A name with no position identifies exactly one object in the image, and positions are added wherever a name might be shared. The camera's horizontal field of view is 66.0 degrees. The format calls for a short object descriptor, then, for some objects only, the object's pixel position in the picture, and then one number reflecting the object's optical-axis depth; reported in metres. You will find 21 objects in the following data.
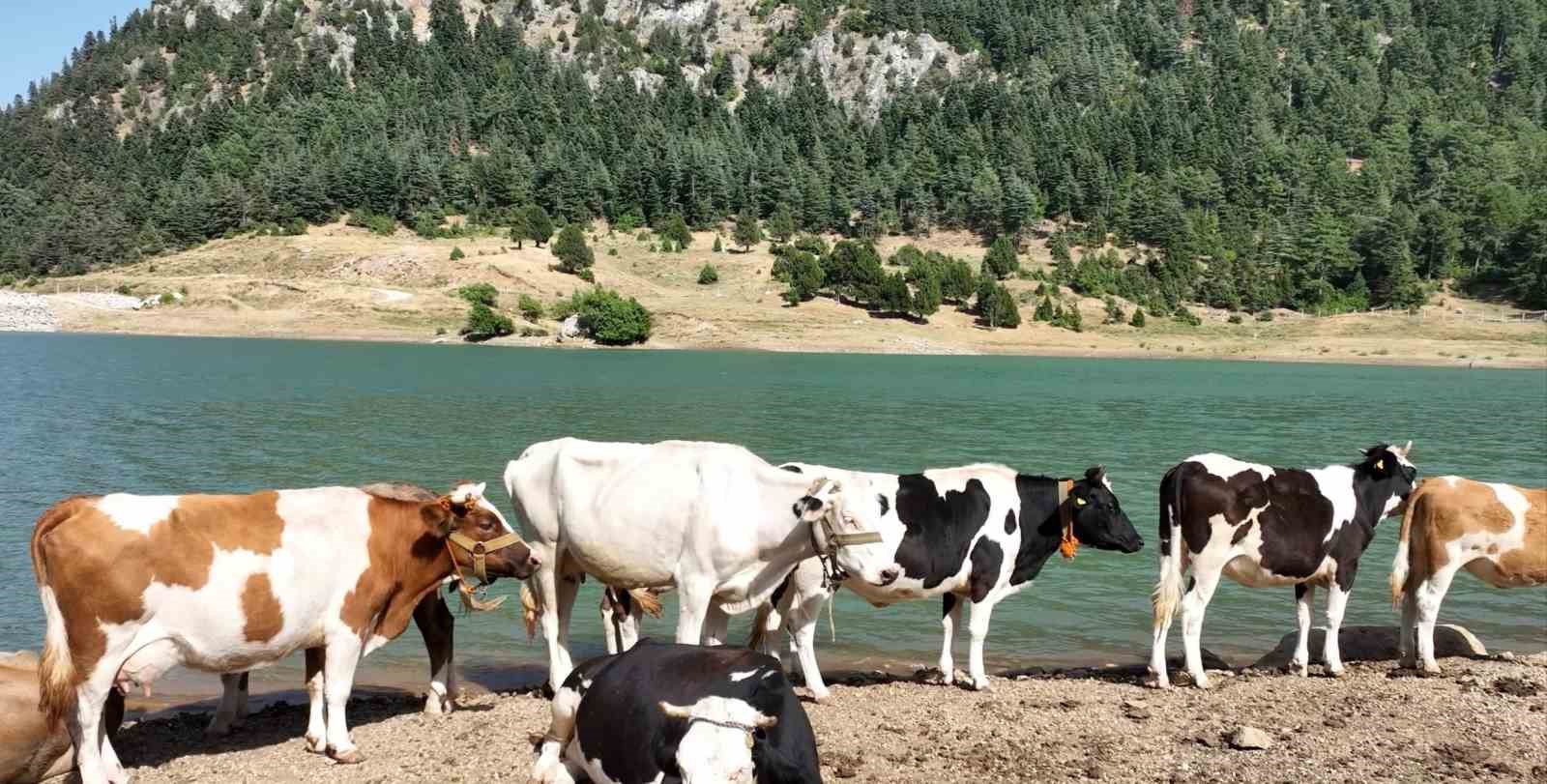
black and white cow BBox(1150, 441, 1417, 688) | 12.38
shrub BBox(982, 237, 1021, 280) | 117.81
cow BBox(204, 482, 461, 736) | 10.90
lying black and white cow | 6.00
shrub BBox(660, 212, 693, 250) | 125.44
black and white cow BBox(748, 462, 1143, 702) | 11.73
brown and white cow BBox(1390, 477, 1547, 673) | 12.68
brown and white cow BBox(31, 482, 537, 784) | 8.33
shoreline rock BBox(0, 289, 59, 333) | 103.44
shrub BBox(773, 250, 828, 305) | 104.69
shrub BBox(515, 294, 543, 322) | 99.31
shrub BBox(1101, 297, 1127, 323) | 107.94
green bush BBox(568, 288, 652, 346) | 95.25
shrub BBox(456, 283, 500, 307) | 99.62
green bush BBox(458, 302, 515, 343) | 95.00
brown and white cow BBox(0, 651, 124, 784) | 8.63
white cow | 10.35
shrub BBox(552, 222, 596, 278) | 109.84
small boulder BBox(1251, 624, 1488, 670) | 13.56
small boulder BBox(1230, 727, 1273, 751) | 9.70
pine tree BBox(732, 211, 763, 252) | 126.62
